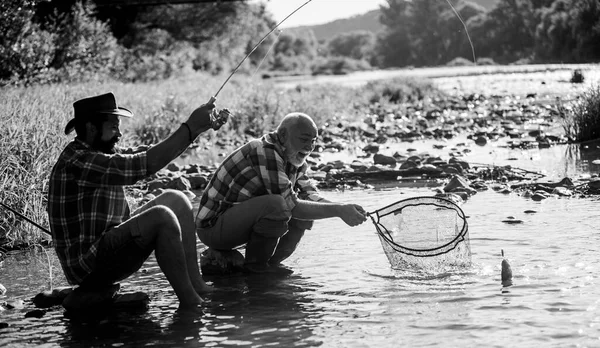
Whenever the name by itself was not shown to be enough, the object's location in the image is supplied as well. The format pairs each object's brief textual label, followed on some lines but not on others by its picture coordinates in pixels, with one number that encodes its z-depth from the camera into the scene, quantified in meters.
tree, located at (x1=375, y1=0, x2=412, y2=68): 124.31
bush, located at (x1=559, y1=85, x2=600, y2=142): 13.66
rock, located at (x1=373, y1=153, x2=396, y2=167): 12.54
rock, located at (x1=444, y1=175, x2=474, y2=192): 9.89
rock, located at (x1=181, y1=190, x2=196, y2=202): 9.44
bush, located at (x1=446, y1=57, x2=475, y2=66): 70.86
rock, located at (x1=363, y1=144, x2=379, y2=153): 14.56
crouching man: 6.00
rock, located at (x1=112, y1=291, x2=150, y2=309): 5.56
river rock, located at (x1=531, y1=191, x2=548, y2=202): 9.12
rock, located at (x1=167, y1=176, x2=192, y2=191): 10.70
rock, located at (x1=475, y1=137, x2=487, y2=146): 15.17
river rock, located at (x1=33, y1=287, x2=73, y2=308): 5.72
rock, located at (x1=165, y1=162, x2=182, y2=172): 12.13
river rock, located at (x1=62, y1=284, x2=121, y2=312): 5.42
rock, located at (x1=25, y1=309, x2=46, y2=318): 5.49
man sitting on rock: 4.96
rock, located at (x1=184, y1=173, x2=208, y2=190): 11.08
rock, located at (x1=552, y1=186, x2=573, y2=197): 9.20
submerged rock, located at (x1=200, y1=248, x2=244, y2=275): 6.49
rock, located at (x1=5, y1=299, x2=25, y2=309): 5.74
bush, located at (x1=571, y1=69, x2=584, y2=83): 29.78
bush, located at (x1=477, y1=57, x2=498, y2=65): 66.64
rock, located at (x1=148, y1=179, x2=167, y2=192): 10.70
